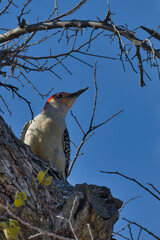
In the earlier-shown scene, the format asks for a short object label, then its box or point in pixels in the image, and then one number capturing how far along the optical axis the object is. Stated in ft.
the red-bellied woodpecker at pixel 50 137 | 38.27
